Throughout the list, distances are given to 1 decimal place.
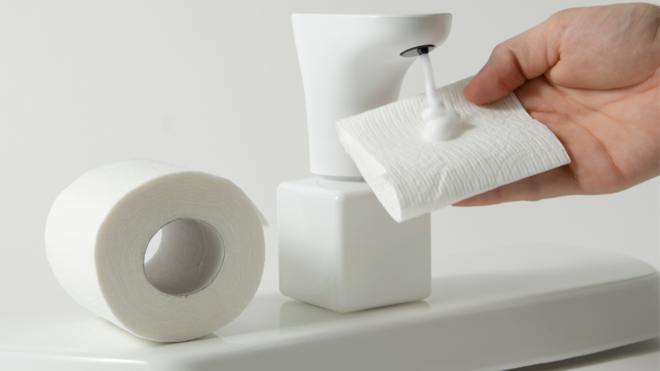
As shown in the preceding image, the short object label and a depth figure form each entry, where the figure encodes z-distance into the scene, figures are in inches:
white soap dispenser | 39.8
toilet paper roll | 37.2
